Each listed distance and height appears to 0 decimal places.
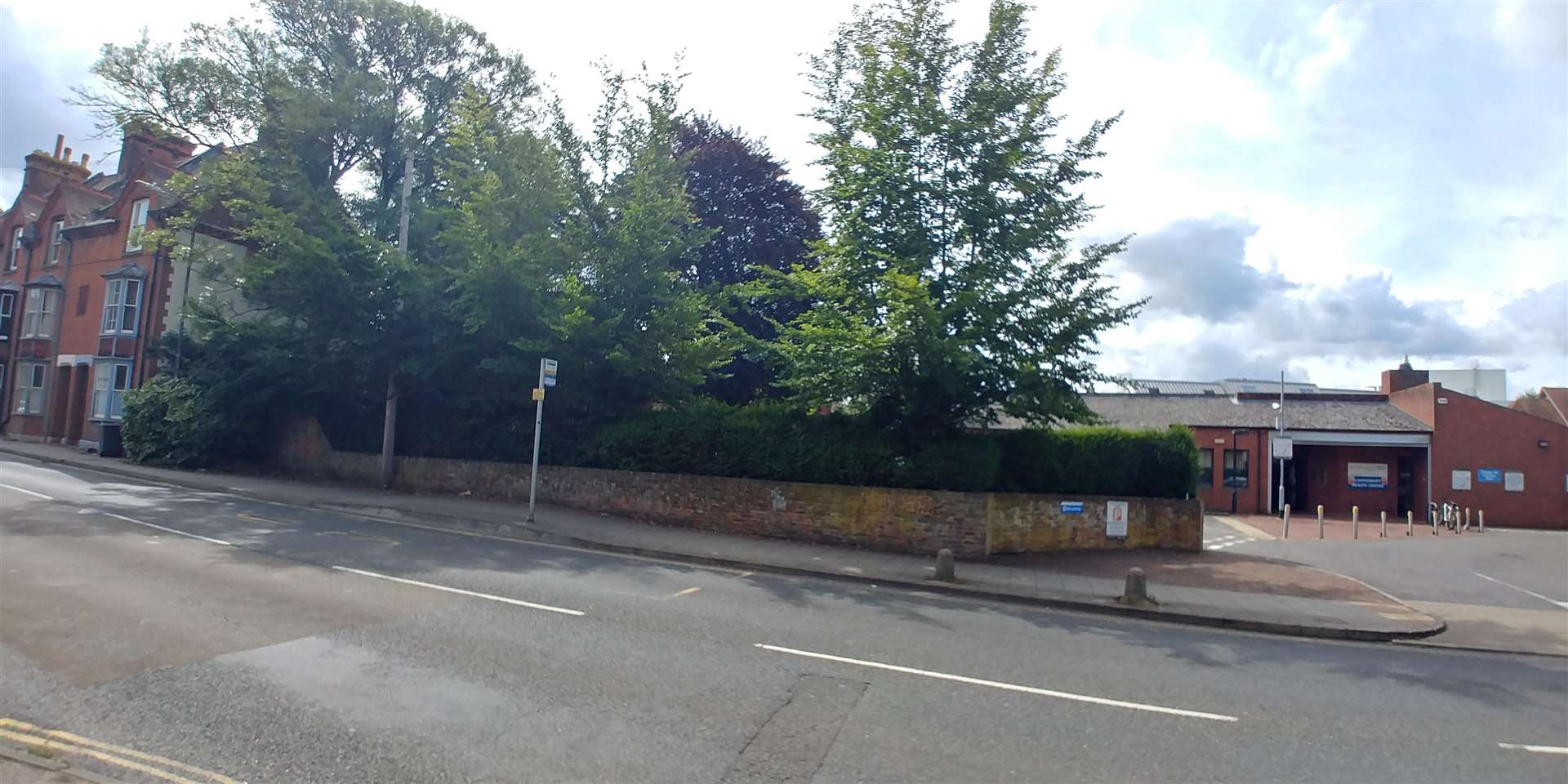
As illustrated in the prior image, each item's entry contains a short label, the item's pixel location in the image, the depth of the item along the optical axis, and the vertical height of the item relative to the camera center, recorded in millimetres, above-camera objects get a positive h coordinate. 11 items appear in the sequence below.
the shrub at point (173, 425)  24125 -474
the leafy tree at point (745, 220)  26750 +7354
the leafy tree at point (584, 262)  18328 +3812
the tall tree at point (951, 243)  14859 +4008
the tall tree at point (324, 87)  25234 +10214
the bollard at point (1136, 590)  11523 -1574
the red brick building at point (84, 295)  30797 +4291
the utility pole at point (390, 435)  21609 -297
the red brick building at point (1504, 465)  36219 +1478
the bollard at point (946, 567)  12498 -1566
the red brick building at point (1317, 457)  37844 +1373
